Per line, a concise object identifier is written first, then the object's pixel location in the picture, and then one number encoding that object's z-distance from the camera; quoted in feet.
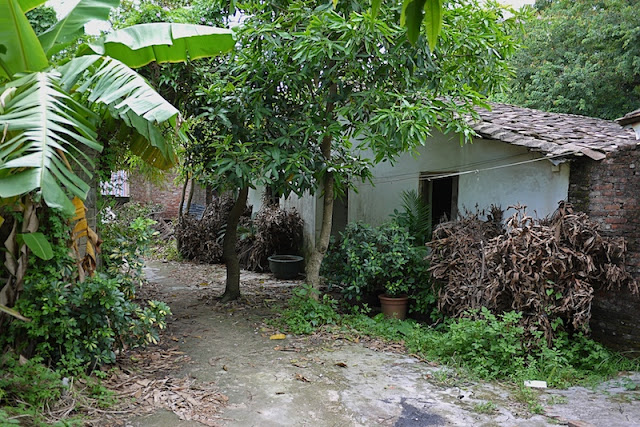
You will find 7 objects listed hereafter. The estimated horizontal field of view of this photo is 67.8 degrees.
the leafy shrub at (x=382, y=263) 22.95
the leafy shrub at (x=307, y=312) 21.03
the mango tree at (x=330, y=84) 17.98
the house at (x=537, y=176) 18.54
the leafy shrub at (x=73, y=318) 12.67
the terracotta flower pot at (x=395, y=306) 23.58
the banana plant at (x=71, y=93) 9.37
